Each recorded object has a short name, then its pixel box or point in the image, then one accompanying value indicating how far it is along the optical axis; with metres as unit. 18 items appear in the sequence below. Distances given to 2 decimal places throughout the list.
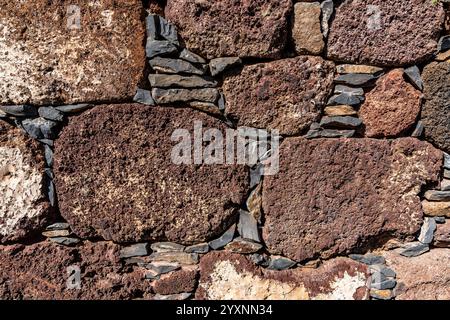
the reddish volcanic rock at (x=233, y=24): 1.62
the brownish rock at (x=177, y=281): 1.82
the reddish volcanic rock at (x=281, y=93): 1.68
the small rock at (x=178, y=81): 1.69
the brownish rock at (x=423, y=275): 1.79
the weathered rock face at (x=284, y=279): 1.82
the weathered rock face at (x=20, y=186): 1.71
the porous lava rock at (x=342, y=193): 1.74
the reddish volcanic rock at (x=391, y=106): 1.70
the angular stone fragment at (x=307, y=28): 1.65
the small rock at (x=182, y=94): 1.69
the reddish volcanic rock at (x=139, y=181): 1.71
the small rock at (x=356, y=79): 1.70
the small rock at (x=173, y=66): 1.68
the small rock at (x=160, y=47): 1.66
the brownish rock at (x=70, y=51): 1.62
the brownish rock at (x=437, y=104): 1.69
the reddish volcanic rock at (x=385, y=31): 1.64
